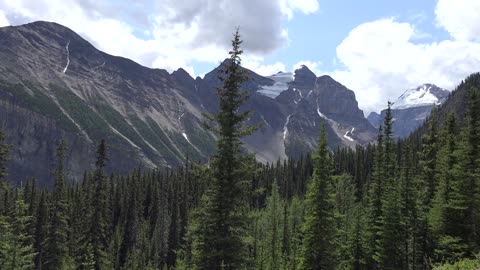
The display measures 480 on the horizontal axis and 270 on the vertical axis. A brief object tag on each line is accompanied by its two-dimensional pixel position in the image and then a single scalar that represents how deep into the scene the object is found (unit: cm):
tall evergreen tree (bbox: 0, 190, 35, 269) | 3716
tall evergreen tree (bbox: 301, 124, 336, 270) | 3178
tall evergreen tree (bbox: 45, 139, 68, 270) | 5028
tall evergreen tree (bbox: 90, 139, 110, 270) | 4650
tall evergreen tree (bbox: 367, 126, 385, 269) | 3912
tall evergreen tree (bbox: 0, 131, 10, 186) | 3269
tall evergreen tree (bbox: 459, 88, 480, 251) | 3228
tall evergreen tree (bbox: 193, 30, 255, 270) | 2259
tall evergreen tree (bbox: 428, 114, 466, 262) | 3238
